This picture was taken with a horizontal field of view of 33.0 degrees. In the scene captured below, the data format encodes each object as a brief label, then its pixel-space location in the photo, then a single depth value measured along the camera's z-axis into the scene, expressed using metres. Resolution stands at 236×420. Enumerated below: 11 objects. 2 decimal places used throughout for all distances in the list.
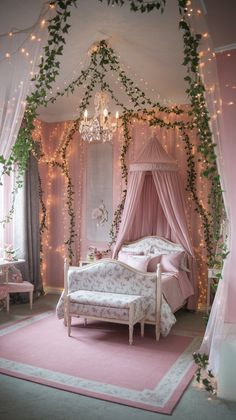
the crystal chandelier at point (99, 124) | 5.04
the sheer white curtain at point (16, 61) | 3.30
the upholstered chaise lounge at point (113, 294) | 4.74
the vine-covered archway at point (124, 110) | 3.20
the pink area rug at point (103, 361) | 3.44
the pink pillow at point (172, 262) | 6.00
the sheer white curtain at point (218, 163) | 3.19
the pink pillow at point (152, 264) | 6.20
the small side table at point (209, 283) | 5.61
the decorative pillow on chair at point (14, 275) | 6.48
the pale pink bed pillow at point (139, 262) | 6.02
